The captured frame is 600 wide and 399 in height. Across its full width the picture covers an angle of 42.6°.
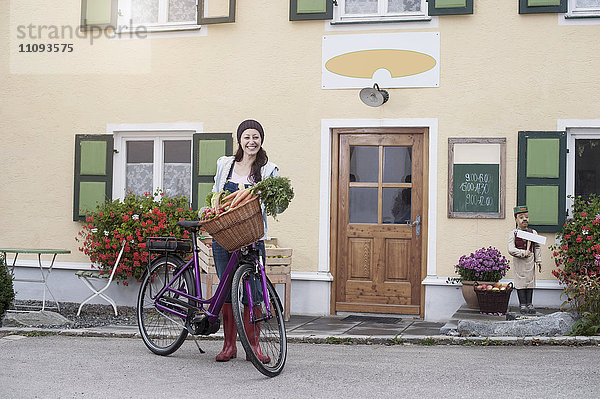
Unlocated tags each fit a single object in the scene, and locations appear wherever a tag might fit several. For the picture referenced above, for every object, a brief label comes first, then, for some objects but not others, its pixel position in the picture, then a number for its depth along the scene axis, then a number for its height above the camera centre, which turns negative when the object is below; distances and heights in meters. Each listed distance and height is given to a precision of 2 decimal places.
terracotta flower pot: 7.98 -0.92
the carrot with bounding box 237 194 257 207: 5.01 +0.01
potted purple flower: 7.91 -0.65
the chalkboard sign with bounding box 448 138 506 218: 8.40 +0.32
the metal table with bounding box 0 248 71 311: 7.87 -0.55
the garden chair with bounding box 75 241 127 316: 8.23 -0.84
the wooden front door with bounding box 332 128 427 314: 8.74 -0.18
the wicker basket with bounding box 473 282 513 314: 7.56 -0.93
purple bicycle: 5.09 -0.72
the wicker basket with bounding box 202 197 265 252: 5.01 -0.16
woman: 5.49 +0.21
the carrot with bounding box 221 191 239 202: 5.14 +0.04
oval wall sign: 8.66 +1.61
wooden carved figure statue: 7.48 -0.53
